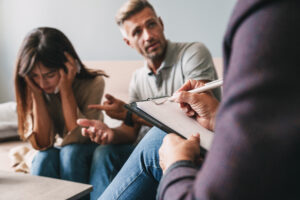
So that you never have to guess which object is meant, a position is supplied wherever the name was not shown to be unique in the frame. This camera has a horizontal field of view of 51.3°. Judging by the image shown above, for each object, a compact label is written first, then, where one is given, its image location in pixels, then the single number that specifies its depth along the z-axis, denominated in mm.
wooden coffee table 831
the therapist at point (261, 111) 286
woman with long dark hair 1311
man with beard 1248
